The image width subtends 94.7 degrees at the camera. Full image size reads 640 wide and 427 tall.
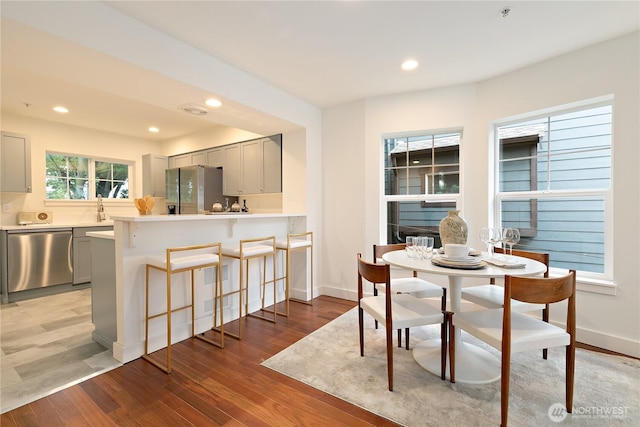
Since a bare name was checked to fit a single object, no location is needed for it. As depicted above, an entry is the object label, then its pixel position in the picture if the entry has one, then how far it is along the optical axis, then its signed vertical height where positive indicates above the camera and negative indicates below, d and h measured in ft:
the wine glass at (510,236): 7.29 -0.68
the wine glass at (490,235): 7.51 -0.68
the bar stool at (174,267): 7.20 -1.45
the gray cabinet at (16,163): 13.17 +2.24
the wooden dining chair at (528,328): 5.06 -2.29
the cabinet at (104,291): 8.04 -2.31
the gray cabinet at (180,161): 18.22 +3.16
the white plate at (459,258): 6.76 -1.15
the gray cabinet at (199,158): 17.13 +3.12
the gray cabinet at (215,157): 16.24 +2.97
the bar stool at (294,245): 10.98 -1.37
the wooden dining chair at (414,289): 7.97 -2.20
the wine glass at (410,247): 7.65 -1.00
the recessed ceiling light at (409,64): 9.15 +4.61
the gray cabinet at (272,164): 13.73 +2.18
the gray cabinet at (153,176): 18.47 +2.21
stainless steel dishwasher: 12.57 -2.11
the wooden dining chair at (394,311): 6.21 -2.30
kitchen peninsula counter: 7.62 -1.85
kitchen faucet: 16.61 -0.06
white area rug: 5.50 -3.87
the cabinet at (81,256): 14.20 -2.19
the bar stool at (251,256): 9.17 -1.49
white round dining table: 5.96 -3.61
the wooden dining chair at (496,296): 7.06 -2.20
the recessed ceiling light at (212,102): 9.41 +3.51
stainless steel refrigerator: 15.48 +1.18
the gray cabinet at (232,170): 15.43 +2.12
